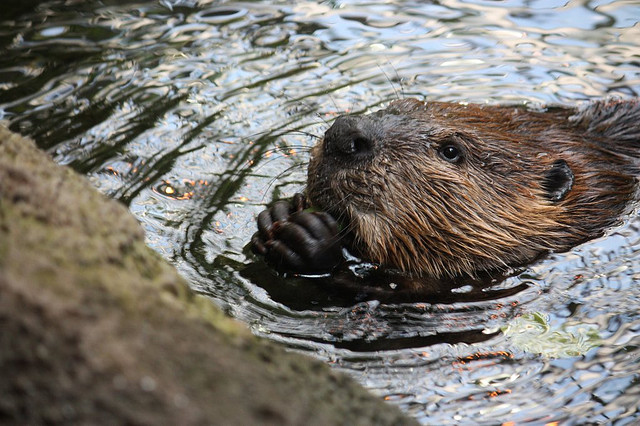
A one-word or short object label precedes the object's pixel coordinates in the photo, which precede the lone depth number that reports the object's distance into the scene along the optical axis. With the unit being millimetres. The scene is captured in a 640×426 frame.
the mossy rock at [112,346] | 1855
